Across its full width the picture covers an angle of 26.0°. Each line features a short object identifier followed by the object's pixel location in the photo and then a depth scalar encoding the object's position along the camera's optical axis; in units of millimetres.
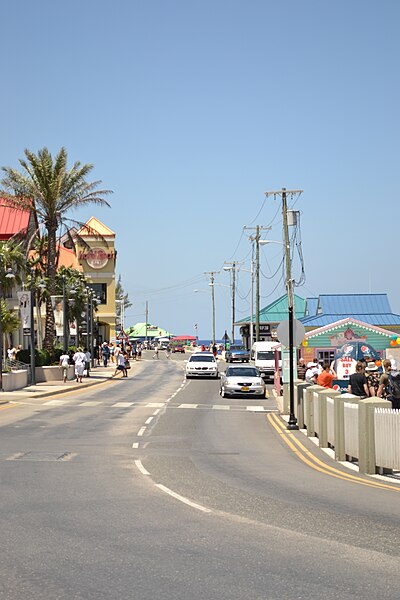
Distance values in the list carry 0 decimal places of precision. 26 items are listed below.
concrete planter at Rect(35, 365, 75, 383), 48719
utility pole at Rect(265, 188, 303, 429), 23344
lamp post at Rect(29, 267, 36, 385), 40859
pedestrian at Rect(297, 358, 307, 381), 47469
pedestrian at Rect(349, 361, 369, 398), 20016
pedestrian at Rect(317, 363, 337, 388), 25484
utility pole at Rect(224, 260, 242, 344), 95850
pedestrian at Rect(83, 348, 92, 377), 54375
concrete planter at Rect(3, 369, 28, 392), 39253
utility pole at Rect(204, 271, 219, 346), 115288
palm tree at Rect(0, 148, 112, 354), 48969
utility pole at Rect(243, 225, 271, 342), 68688
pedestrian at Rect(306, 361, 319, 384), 32706
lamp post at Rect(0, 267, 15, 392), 37875
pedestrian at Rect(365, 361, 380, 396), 22469
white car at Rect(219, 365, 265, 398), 38469
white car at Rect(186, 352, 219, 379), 55875
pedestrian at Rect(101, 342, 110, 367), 74188
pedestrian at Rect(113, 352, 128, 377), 58781
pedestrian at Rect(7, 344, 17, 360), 54766
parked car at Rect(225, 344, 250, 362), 74000
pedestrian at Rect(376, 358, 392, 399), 18750
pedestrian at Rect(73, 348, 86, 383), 48281
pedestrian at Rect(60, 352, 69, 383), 47656
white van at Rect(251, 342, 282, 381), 51625
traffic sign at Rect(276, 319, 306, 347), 25188
